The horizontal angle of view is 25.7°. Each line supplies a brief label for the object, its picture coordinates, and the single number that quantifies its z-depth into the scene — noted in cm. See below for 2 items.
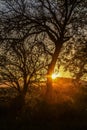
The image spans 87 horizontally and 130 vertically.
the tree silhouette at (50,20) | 1292
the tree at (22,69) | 1508
